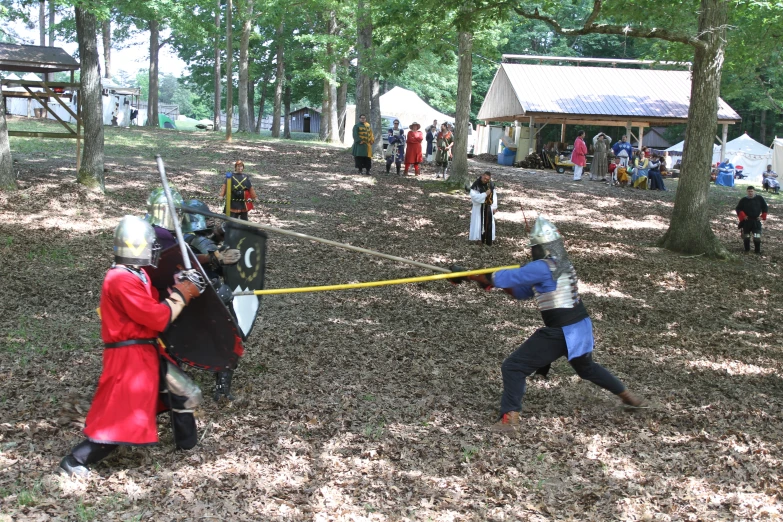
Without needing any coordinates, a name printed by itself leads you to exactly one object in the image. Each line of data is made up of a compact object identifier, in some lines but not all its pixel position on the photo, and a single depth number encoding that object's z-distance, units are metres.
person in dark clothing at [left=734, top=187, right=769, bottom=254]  13.89
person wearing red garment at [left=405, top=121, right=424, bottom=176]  20.73
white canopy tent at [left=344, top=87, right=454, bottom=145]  39.72
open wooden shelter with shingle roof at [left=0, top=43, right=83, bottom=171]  14.06
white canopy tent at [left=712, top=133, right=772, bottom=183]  31.33
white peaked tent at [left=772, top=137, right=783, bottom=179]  29.19
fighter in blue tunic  5.48
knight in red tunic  4.34
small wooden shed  74.87
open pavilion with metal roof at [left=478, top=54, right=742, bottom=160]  28.91
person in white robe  12.98
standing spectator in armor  11.03
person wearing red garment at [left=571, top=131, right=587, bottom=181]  24.16
